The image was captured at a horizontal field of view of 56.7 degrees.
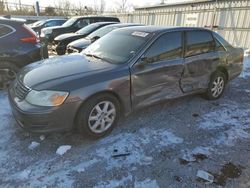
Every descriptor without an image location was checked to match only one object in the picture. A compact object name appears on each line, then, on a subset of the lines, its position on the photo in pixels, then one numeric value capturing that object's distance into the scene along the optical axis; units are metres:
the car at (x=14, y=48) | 4.84
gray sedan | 2.90
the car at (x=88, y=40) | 7.29
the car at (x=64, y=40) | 8.90
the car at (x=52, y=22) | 17.12
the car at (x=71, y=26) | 10.98
